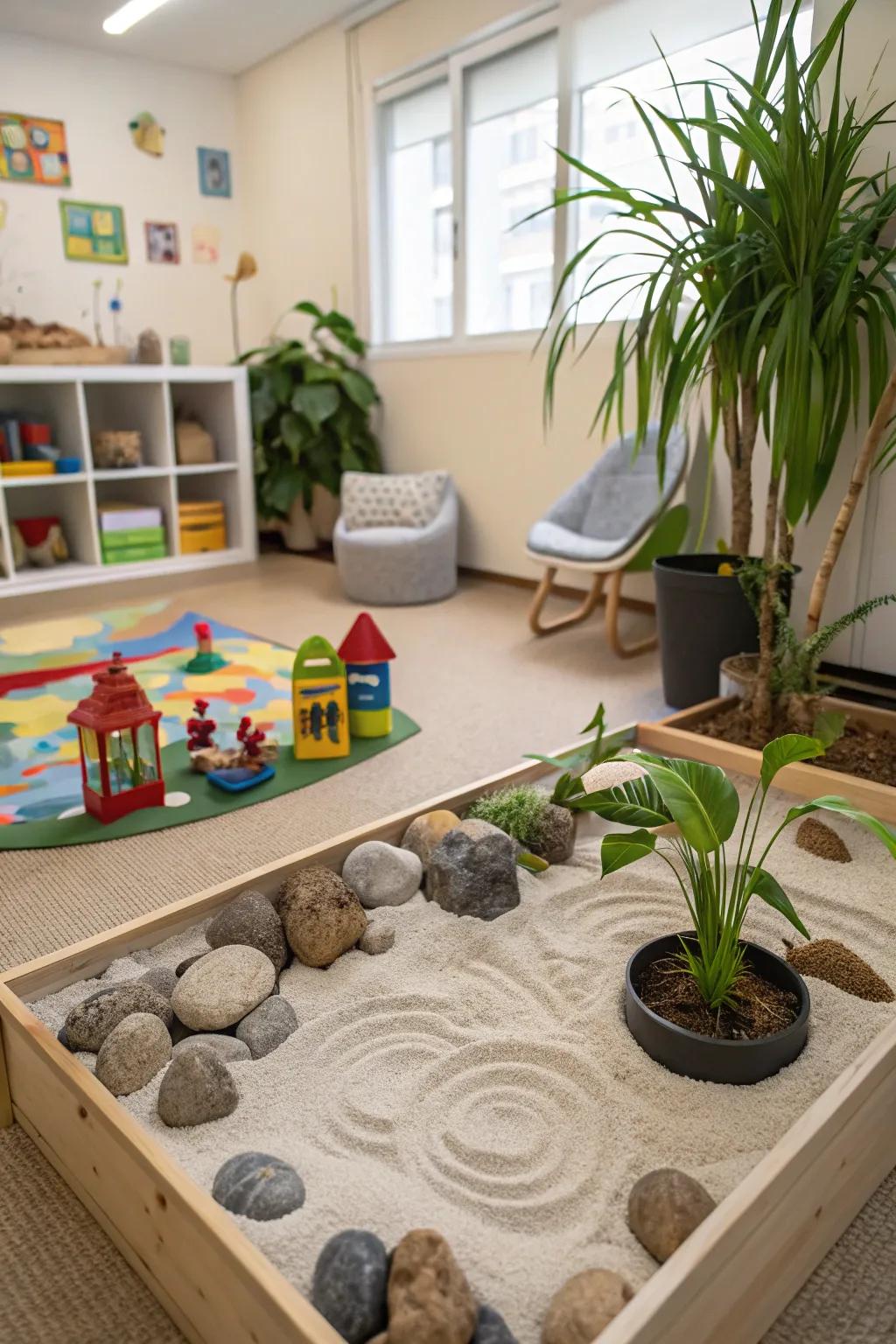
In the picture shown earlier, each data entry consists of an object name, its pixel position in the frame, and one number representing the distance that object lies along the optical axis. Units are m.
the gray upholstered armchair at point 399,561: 3.93
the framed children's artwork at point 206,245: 5.28
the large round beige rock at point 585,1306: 0.85
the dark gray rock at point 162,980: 1.38
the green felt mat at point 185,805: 1.97
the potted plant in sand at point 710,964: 1.19
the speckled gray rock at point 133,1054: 1.21
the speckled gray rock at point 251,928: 1.45
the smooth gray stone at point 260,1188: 1.01
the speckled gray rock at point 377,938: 1.51
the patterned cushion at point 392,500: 4.21
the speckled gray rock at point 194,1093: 1.15
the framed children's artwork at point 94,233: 4.80
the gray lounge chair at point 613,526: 3.16
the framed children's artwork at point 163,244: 5.09
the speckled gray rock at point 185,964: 1.41
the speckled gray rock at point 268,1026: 1.30
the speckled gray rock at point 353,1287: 0.87
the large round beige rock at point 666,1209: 0.96
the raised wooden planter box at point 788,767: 1.92
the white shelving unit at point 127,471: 4.05
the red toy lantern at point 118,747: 1.93
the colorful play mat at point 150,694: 2.07
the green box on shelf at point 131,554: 4.24
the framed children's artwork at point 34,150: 4.55
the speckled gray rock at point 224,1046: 1.27
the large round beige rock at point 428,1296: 0.84
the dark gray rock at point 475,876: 1.59
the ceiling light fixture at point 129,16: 4.16
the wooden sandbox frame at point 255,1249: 0.84
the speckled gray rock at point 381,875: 1.63
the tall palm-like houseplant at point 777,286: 1.92
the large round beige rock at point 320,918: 1.46
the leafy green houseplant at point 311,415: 4.62
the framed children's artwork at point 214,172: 5.23
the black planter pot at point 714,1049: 1.18
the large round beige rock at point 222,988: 1.32
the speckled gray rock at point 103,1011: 1.26
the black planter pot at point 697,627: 2.53
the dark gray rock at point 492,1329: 0.86
